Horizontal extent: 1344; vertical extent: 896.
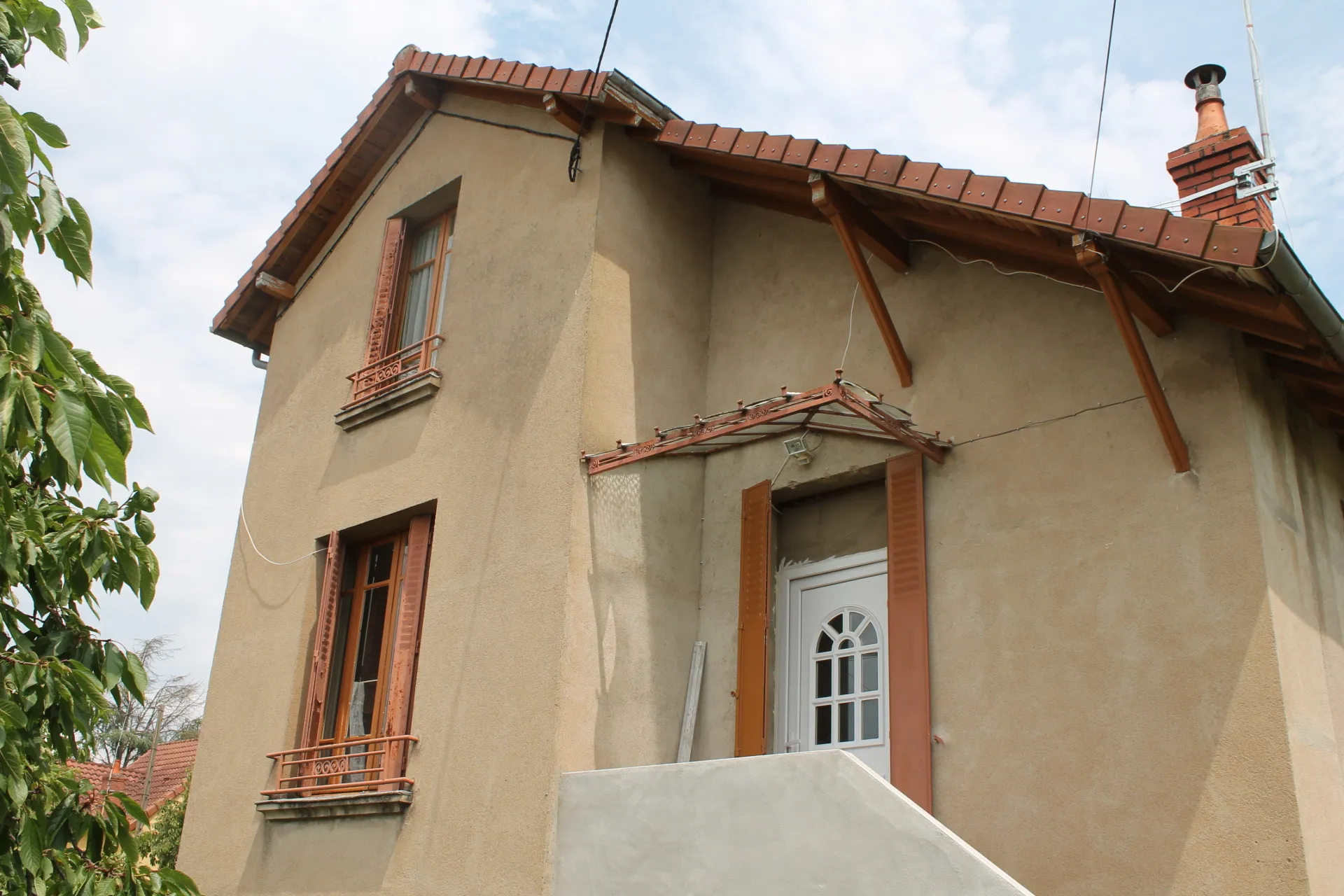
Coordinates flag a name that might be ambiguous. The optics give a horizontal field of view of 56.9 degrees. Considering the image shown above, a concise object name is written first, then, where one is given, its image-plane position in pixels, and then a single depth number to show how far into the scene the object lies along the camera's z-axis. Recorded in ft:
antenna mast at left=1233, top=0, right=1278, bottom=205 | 21.07
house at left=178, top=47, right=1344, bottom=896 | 19.60
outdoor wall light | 26.17
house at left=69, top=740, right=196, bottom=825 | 75.77
